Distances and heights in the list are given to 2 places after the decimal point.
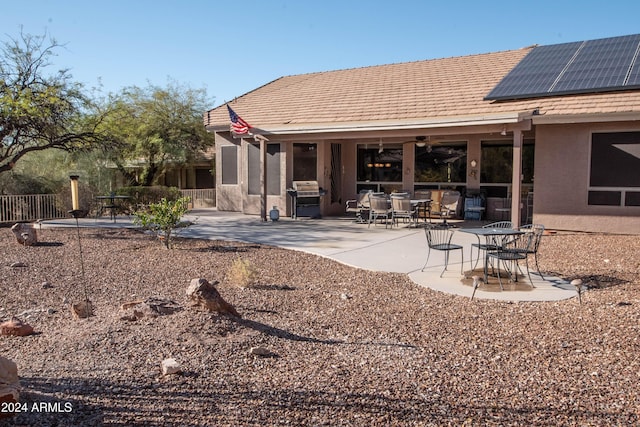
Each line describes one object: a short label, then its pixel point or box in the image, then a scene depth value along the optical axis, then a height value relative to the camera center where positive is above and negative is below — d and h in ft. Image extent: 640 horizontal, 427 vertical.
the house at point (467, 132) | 44.34 +4.53
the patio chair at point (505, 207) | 55.25 -2.47
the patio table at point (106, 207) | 56.36 -2.72
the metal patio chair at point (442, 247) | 29.90 -3.55
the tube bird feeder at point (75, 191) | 22.38 -0.42
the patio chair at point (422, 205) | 57.88 -2.12
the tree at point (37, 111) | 48.26 +6.22
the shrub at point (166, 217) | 37.73 -2.45
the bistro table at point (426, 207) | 51.01 -2.60
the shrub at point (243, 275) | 27.25 -4.63
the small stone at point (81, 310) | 21.73 -5.11
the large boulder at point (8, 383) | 12.65 -4.75
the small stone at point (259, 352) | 17.39 -5.32
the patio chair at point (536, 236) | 28.48 -2.83
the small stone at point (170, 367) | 15.30 -5.14
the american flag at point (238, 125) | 56.13 +5.71
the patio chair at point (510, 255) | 27.71 -3.69
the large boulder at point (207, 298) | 20.49 -4.33
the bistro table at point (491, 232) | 28.25 -2.59
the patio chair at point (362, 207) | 54.60 -2.50
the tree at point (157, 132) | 83.66 +7.54
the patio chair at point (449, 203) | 55.47 -2.18
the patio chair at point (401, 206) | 49.63 -2.16
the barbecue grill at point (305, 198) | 58.90 -1.77
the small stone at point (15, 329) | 19.52 -5.22
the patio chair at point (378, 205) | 50.98 -2.17
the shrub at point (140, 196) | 67.21 -1.85
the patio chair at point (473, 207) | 56.24 -2.54
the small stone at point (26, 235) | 40.73 -4.03
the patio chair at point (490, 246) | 29.50 -3.40
